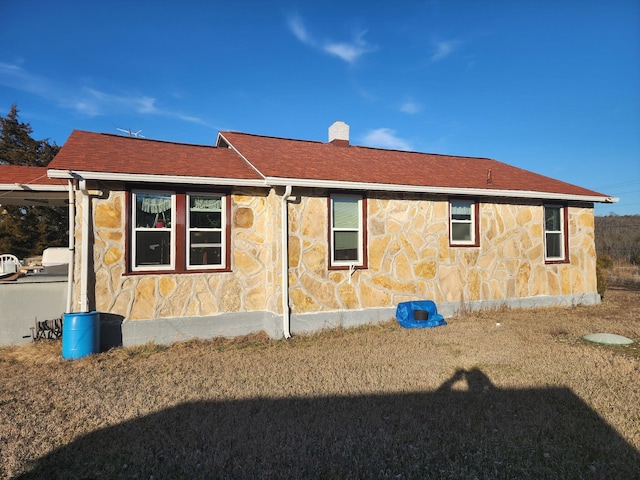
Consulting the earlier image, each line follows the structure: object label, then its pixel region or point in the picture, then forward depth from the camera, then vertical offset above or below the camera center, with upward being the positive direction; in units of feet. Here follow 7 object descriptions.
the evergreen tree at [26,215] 66.97 +5.84
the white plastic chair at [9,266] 38.47 -1.38
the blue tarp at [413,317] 30.29 -4.98
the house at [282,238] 25.62 +0.71
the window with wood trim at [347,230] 30.30 +1.30
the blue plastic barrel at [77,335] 23.13 -4.64
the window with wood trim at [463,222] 34.58 +2.02
